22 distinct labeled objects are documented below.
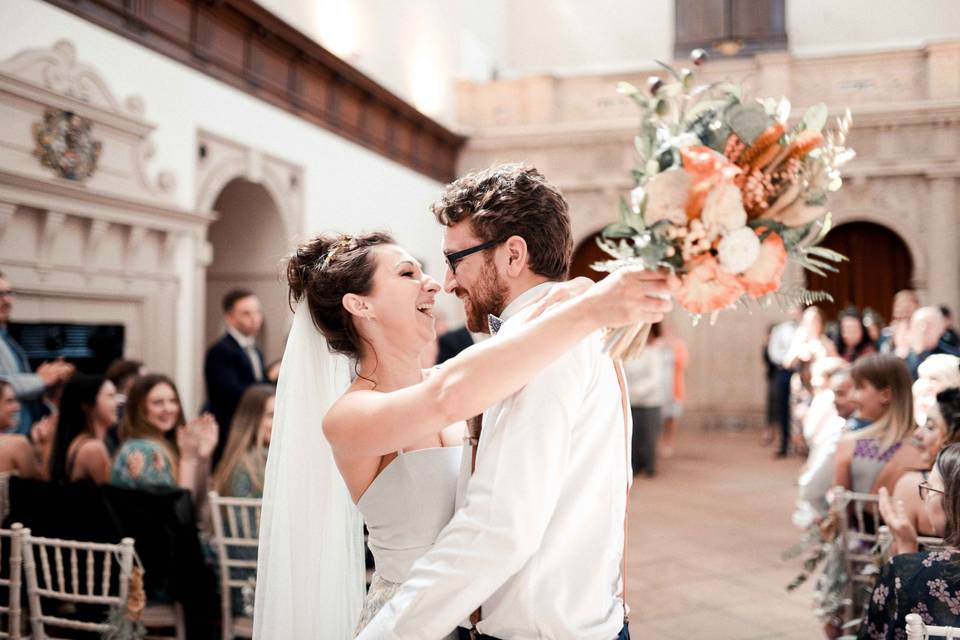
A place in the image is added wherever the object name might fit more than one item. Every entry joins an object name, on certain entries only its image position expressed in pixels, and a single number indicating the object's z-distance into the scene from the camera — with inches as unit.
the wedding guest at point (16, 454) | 143.9
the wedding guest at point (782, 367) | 398.3
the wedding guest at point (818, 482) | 150.3
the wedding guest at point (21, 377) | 181.5
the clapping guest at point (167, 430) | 152.4
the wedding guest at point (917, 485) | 107.8
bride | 52.8
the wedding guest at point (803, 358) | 293.0
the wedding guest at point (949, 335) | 227.9
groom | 52.6
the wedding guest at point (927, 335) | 218.2
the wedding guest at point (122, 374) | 199.6
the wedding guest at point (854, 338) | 302.7
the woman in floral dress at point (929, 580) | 87.2
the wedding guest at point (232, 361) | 223.5
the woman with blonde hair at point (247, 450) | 147.3
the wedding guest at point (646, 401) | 331.9
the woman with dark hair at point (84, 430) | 146.6
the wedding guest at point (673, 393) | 399.9
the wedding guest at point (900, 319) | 264.4
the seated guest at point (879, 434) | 134.8
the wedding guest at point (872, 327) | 328.6
